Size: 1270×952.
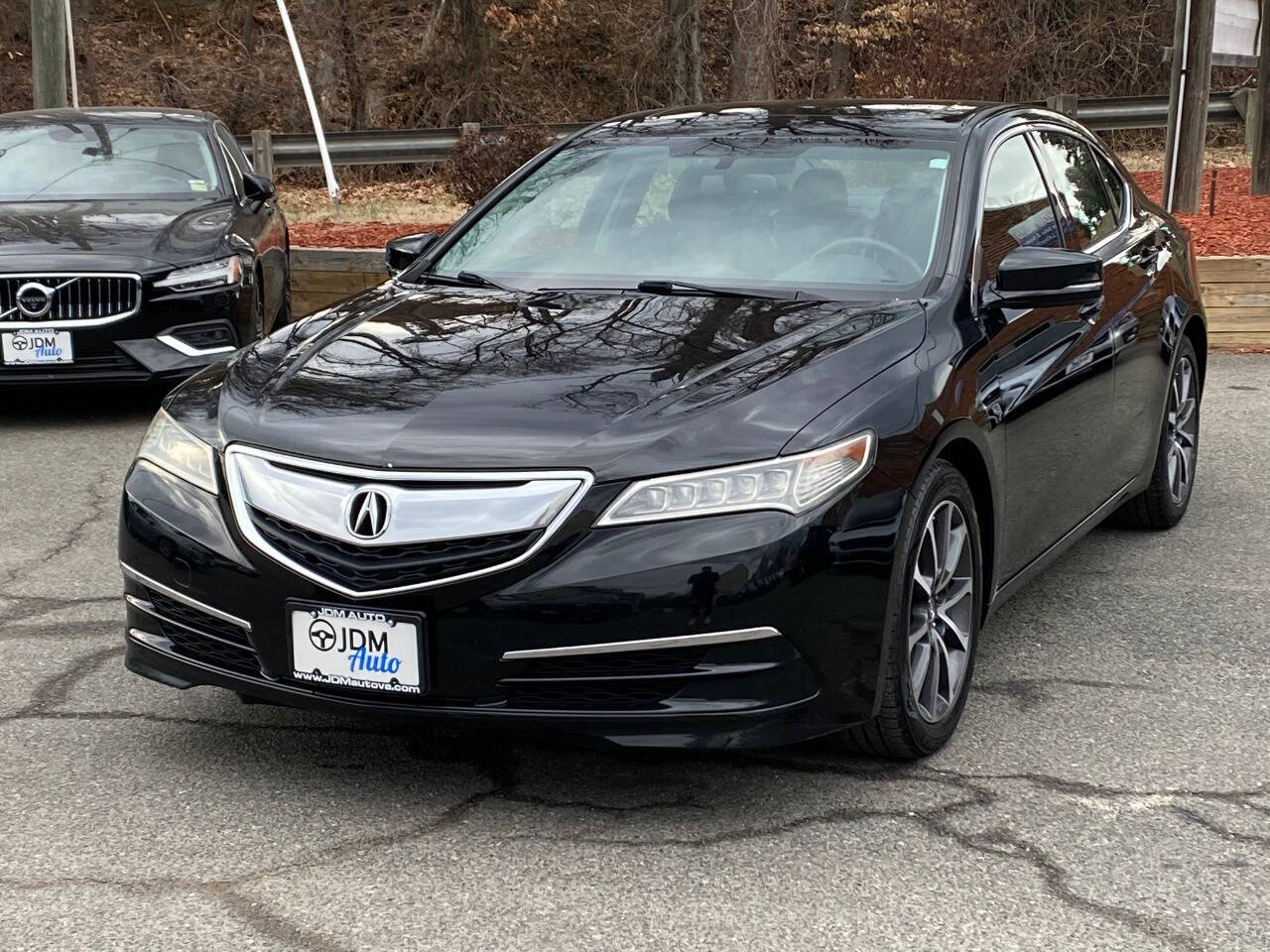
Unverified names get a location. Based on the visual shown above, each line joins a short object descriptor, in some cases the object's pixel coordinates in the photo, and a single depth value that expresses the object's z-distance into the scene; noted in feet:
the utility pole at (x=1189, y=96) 41.37
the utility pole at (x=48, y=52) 52.47
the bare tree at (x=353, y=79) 85.66
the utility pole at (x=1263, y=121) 47.93
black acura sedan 11.19
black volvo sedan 26.45
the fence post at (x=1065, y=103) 51.16
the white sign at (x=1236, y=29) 41.48
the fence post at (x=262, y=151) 59.88
